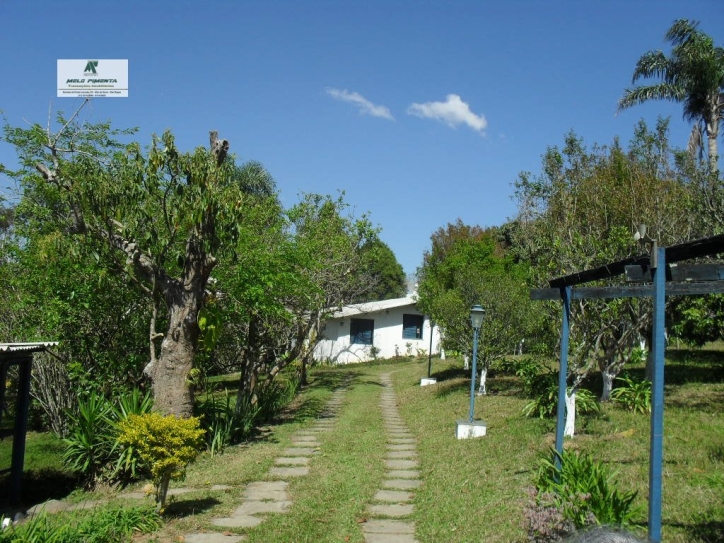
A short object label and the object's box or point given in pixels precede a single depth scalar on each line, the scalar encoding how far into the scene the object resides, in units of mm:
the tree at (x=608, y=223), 9883
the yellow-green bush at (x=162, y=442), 6578
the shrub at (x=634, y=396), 10906
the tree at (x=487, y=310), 15695
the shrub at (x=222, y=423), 10697
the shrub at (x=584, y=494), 4832
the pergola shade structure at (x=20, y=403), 8641
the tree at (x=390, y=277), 47103
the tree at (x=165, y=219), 9047
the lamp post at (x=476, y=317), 12180
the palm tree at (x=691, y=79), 18922
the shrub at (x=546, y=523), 4854
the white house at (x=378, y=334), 31094
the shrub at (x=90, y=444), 9320
